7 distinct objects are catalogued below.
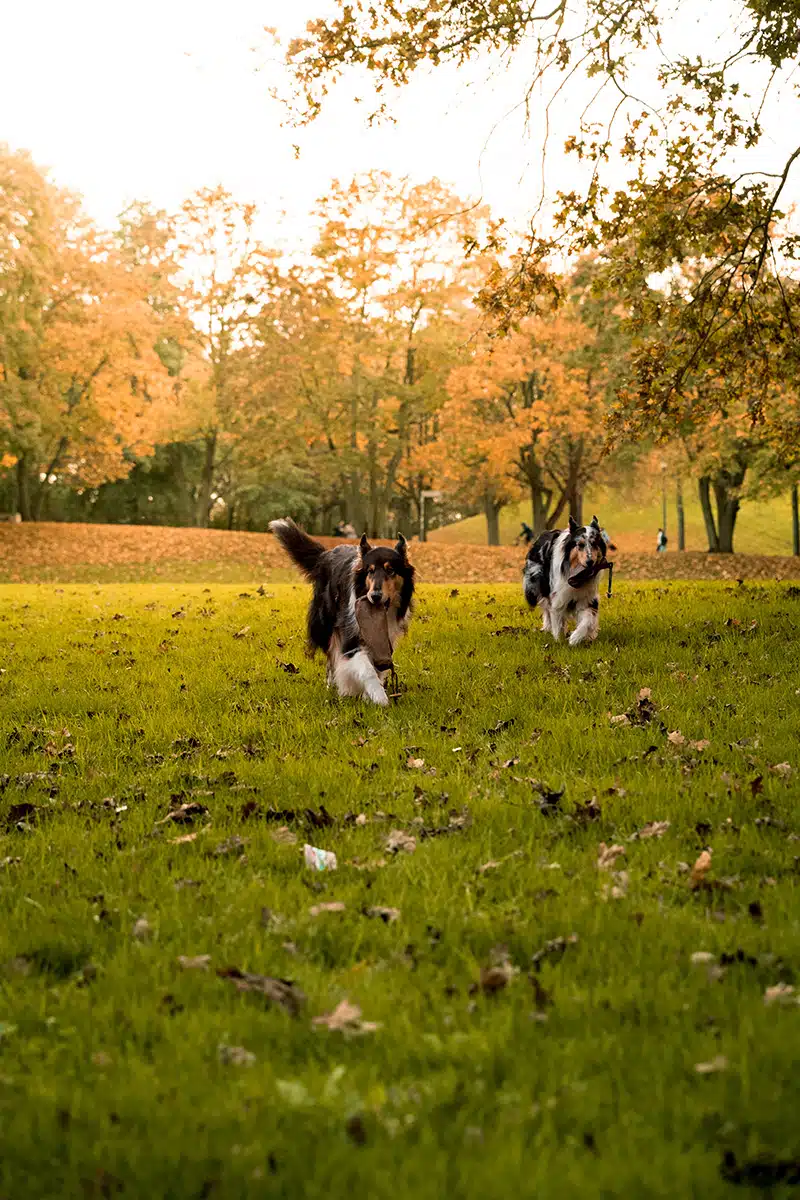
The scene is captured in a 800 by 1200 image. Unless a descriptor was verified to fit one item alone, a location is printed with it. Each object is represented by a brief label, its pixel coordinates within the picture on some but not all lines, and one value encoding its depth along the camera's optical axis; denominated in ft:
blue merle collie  37.78
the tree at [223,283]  127.03
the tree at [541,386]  119.44
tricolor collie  29.50
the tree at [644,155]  36.45
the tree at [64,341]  112.27
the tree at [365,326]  112.27
